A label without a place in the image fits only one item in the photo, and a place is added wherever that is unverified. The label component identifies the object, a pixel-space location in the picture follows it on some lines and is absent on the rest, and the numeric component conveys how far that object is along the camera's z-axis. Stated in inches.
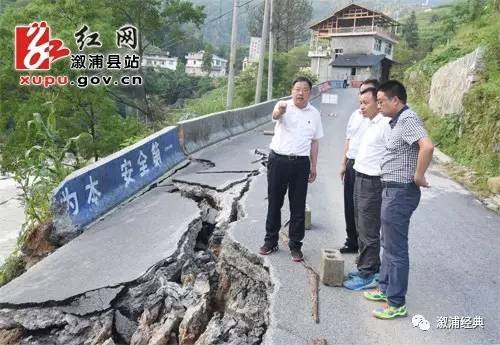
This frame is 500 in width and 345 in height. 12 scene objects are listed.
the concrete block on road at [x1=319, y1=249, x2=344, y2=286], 162.9
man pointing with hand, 174.4
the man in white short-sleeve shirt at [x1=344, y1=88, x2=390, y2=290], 159.6
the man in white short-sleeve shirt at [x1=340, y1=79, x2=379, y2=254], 188.2
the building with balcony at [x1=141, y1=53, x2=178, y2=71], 3649.1
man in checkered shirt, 134.3
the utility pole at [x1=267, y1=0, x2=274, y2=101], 971.6
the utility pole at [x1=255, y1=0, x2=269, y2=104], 865.7
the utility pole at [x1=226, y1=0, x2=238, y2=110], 666.8
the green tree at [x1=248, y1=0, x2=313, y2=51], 2213.3
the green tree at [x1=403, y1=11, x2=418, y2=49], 2524.6
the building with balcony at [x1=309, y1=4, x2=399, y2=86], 2000.5
